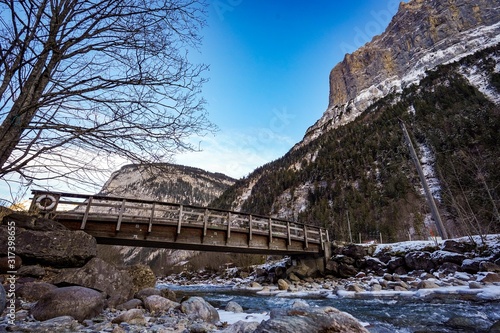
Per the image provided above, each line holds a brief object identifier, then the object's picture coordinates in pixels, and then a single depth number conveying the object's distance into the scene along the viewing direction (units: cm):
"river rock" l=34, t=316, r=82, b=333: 300
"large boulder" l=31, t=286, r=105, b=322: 355
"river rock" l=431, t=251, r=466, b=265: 1020
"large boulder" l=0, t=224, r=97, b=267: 553
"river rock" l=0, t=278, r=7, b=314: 298
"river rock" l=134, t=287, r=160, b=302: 599
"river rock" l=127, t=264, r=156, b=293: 741
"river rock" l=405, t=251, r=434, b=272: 1099
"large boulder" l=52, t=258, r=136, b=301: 526
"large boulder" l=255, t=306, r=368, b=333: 226
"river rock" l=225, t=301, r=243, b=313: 568
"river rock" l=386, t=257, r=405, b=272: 1221
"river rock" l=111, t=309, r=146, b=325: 371
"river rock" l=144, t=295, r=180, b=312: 501
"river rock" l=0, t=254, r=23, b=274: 520
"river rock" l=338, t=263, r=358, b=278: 1394
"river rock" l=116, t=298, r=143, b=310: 495
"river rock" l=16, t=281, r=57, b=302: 460
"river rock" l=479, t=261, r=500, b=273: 830
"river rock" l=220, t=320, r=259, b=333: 316
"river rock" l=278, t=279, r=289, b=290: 1187
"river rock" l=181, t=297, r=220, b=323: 452
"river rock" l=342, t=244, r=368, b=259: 1451
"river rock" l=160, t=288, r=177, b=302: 704
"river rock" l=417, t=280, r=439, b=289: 779
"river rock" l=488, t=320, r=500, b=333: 312
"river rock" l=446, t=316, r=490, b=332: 351
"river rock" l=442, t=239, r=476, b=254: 1038
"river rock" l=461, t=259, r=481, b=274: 920
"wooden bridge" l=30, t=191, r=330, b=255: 935
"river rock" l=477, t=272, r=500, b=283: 714
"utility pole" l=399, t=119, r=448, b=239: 1292
